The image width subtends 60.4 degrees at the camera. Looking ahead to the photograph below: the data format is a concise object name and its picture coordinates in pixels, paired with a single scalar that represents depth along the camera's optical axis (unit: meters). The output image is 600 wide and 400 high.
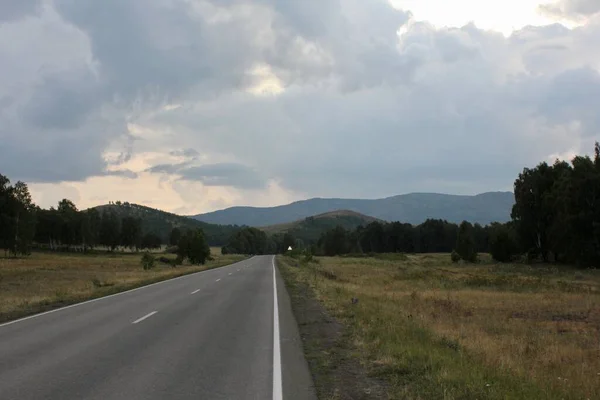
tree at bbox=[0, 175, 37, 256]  95.50
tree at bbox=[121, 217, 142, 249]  163.88
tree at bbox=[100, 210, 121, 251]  160.75
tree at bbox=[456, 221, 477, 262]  91.75
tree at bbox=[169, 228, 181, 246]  186.02
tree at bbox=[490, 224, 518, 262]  92.88
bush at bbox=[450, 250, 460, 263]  91.80
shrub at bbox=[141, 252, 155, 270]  57.63
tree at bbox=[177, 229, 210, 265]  72.56
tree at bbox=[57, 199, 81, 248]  143.88
